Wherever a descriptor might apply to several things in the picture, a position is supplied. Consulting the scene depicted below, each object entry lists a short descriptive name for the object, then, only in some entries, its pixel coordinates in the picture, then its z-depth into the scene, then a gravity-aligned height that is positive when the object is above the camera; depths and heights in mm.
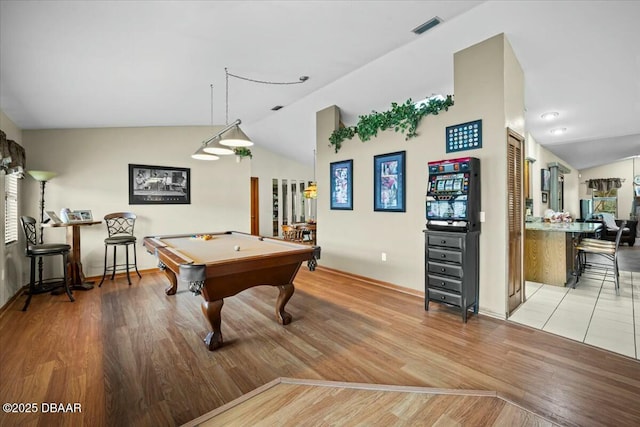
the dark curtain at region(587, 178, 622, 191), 10828 +1065
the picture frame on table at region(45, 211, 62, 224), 4289 -16
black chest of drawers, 3070 -612
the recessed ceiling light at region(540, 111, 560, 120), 5008 +1700
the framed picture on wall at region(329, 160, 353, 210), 4930 +510
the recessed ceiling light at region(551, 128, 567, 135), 5896 +1676
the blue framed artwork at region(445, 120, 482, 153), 3277 +891
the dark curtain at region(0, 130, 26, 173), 3320 +773
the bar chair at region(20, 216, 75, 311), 3627 -437
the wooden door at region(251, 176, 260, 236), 9477 +144
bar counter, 4266 -606
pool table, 2262 -429
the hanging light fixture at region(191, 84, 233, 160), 3389 +782
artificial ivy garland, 3630 +1317
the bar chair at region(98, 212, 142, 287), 4679 -291
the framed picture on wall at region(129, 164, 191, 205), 5336 +576
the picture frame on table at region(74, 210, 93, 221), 4566 +12
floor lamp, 4152 +543
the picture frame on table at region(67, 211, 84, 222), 4367 -17
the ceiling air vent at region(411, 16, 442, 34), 2893 +1919
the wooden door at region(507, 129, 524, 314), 3201 -28
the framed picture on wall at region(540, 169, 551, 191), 7059 +821
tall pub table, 4355 -653
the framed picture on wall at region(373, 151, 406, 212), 4121 +460
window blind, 3783 +105
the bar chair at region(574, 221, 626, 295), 4112 -554
